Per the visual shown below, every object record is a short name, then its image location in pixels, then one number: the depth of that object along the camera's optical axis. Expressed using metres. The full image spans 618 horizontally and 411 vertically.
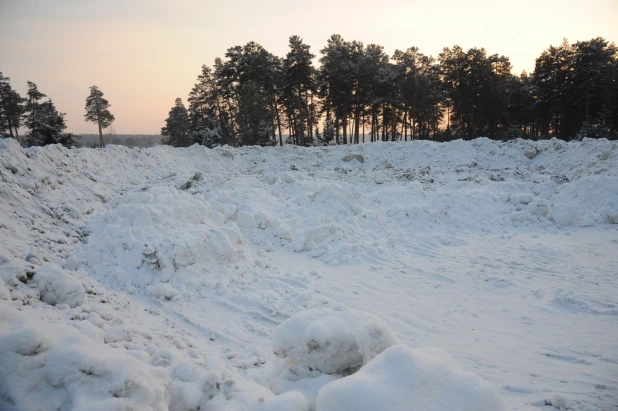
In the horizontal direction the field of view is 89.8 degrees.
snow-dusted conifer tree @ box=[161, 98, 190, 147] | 42.66
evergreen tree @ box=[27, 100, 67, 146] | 26.17
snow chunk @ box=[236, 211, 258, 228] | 9.81
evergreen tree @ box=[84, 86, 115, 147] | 42.66
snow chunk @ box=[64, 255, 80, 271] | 5.98
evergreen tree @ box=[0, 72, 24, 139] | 32.88
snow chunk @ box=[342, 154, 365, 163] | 23.18
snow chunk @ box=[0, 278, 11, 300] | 3.46
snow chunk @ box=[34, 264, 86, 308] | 4.13
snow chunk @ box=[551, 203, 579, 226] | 10.94
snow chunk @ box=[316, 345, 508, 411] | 2.62
